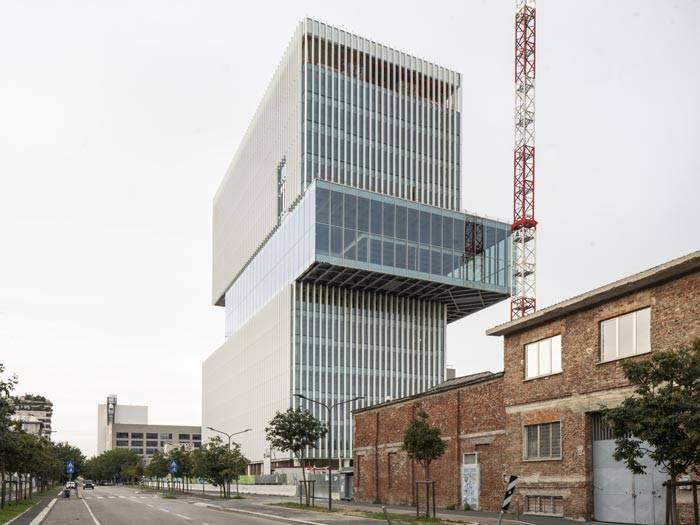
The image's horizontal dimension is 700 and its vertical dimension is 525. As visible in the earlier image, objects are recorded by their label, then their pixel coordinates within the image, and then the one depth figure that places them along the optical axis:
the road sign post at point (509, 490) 23.87
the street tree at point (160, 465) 120.22
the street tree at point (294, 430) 54.81
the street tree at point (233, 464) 74.00
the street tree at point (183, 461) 103.68
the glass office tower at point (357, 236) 107.31
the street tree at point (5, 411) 36.93
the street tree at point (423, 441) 36.69
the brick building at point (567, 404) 28.75
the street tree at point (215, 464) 75.00
